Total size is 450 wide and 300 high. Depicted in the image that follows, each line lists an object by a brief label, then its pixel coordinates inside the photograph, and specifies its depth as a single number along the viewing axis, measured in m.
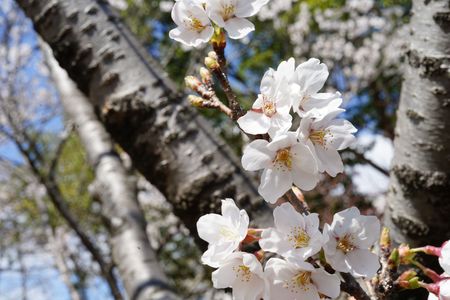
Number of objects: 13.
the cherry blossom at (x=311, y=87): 0.28
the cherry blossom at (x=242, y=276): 0.27
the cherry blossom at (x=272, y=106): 0.27
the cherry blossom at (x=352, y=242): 0.28
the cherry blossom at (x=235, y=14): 0.31
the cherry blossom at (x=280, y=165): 0.27
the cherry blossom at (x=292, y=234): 0.26
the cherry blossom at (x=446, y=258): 0.27
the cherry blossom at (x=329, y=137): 0.28
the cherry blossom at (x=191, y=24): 0.31
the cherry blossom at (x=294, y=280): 0.27
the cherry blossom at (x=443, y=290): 0.27
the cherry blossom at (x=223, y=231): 0.29
